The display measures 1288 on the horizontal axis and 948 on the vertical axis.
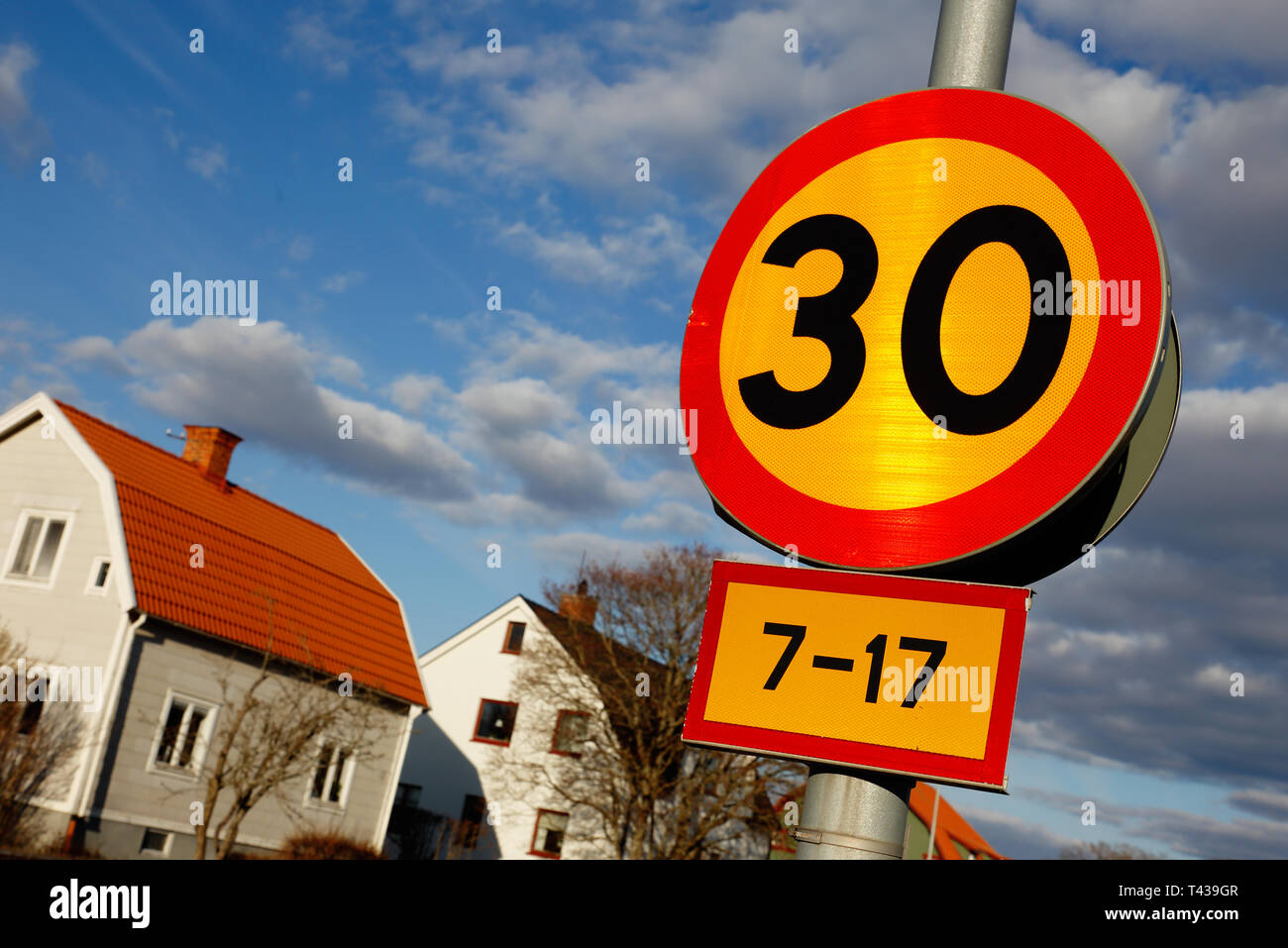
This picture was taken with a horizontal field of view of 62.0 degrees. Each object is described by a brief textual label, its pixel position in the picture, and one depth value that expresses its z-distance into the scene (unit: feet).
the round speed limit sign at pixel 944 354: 6.13
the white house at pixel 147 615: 69.41
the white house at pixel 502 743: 115.44
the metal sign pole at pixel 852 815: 5.62
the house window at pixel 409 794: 135.03
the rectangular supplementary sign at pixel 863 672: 5.66
